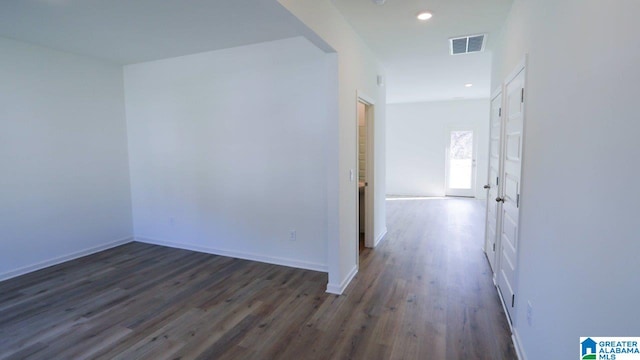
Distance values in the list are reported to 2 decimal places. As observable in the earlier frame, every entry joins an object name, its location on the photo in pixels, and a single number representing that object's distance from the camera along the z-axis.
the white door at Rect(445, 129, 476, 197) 8.69
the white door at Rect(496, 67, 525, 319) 2.39
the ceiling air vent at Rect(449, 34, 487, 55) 3.51
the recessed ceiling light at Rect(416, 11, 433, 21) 2.83
